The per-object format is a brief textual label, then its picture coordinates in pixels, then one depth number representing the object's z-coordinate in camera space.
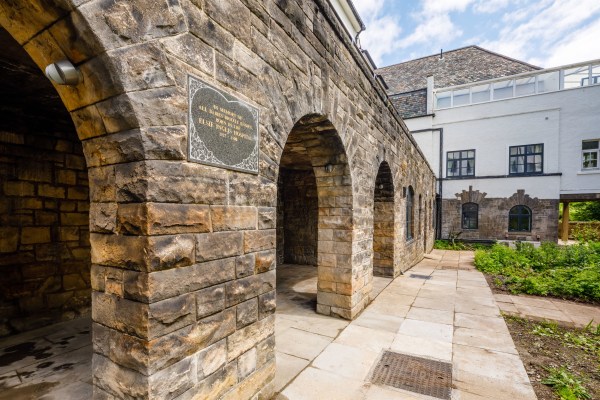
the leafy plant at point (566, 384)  2.66
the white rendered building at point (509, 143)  13.77
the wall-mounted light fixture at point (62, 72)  1.40
